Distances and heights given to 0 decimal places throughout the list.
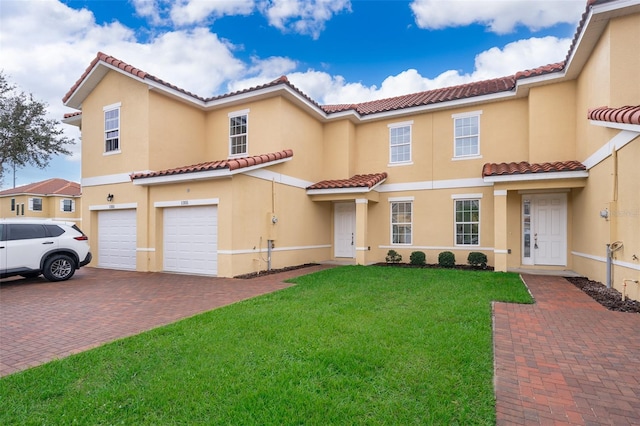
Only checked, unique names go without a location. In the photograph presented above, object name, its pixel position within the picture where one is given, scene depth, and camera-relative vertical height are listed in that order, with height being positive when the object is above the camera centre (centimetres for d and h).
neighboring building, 3512 +131
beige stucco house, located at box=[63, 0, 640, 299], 1104 +155
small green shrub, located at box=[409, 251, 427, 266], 1380 -179
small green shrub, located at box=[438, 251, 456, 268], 1323 -176
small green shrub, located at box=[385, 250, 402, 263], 1439 -179
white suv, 938 -101
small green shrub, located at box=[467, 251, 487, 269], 1256 -167
